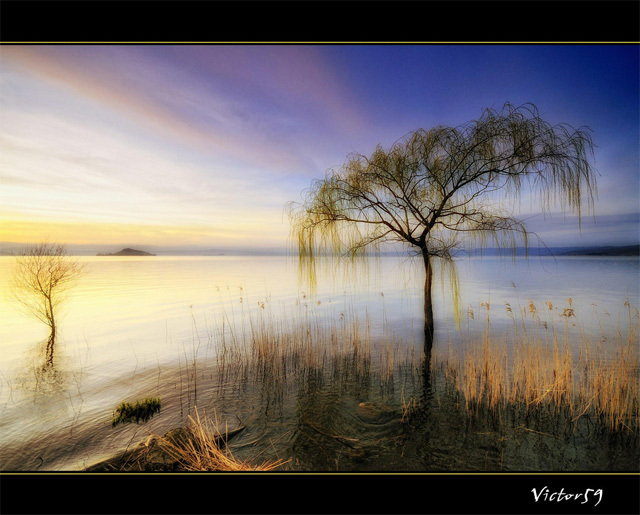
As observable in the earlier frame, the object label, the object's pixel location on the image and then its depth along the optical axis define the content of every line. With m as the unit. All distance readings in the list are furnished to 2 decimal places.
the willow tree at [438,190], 3.50
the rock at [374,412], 3.17
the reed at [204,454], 2.51
